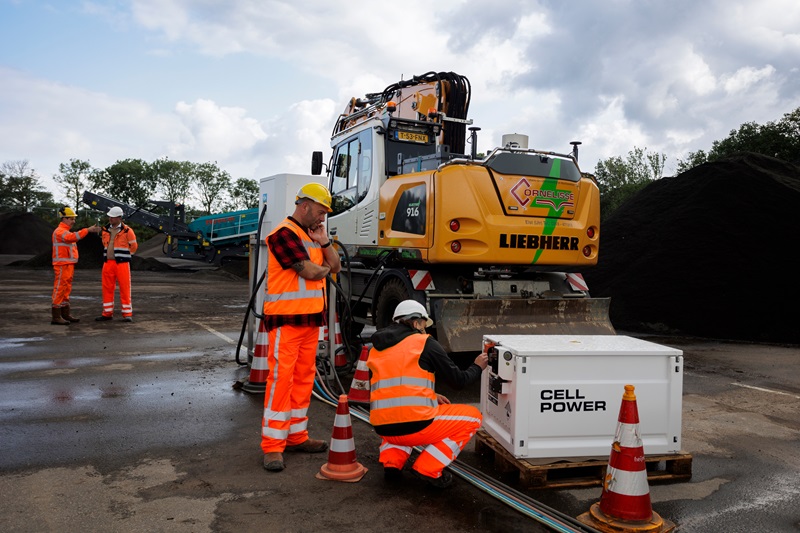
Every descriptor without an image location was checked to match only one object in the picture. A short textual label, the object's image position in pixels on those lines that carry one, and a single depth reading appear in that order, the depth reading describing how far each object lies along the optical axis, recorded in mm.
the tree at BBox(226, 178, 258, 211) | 69500
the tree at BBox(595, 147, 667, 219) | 34434
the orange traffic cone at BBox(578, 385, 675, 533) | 3482
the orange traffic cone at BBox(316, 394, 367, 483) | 4152
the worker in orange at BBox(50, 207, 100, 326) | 10617
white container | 4051
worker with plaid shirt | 4402
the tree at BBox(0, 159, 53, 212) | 63906
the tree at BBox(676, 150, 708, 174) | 33562
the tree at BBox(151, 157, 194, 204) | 69125
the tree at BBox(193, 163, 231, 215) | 70550
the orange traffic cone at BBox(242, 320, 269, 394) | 6449
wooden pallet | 4000
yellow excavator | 6676
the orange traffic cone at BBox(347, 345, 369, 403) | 5965
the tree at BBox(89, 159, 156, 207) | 68250
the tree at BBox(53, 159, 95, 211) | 67875
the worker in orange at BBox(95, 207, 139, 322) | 10922
